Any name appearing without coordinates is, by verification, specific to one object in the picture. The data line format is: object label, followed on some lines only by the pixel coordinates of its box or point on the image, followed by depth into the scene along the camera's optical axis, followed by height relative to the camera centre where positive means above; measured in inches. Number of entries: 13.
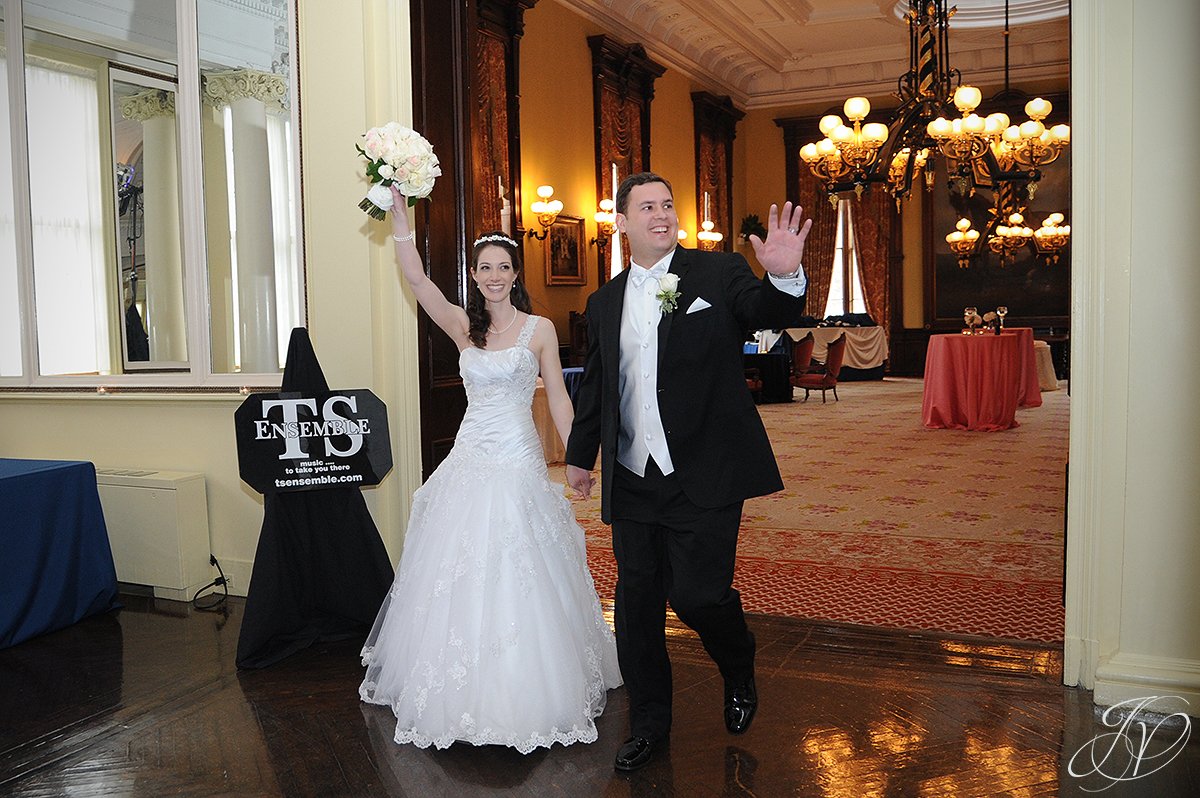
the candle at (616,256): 532.6 +48.9
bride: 121.7 -29.8
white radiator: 195.3 -34.1
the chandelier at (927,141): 354.0 +73.8
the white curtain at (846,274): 733.3 +49.1
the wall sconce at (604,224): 510.3 +63.0
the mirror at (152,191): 196.7 +35.1
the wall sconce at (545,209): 455.8 +63.5
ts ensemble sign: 159.8 -14.1
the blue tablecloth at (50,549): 172.6 -34.4
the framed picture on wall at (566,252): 473.4 +46.3
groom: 112.1 -10.7
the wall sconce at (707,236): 647.1 +70.2
